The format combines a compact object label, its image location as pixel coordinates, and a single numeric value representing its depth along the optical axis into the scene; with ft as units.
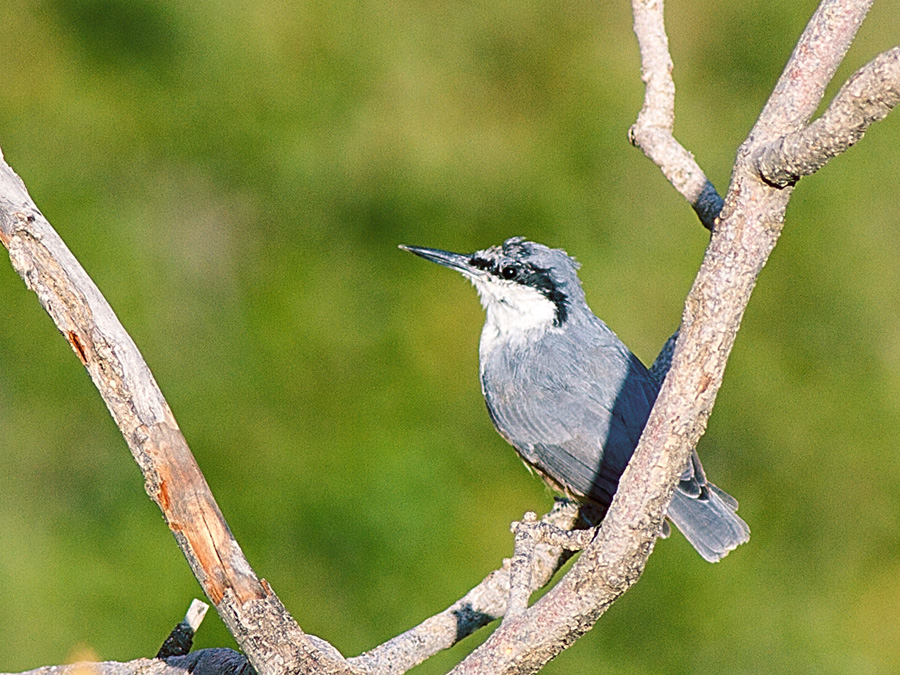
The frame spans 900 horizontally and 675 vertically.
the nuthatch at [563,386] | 13.64
